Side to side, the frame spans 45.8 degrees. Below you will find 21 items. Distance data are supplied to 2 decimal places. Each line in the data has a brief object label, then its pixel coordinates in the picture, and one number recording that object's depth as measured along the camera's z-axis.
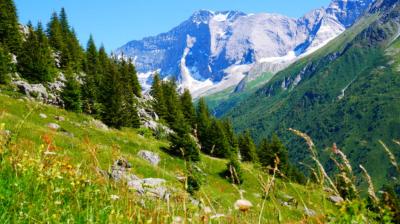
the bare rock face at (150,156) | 44.02
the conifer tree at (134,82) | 85.94
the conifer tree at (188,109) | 84.88
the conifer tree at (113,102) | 57.28
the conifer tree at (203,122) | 69.94
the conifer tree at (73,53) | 78.81
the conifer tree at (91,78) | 58.12
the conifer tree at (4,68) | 52.34
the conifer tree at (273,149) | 81.38
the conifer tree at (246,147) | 83.99
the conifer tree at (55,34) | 83.75
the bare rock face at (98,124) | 51.49
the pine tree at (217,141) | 68.38
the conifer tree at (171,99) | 78.71
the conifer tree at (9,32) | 68.69
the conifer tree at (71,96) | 53.16
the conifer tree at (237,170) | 40.63
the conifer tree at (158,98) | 80.88
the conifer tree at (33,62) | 59.34
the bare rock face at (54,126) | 40.62
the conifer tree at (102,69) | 59.42
